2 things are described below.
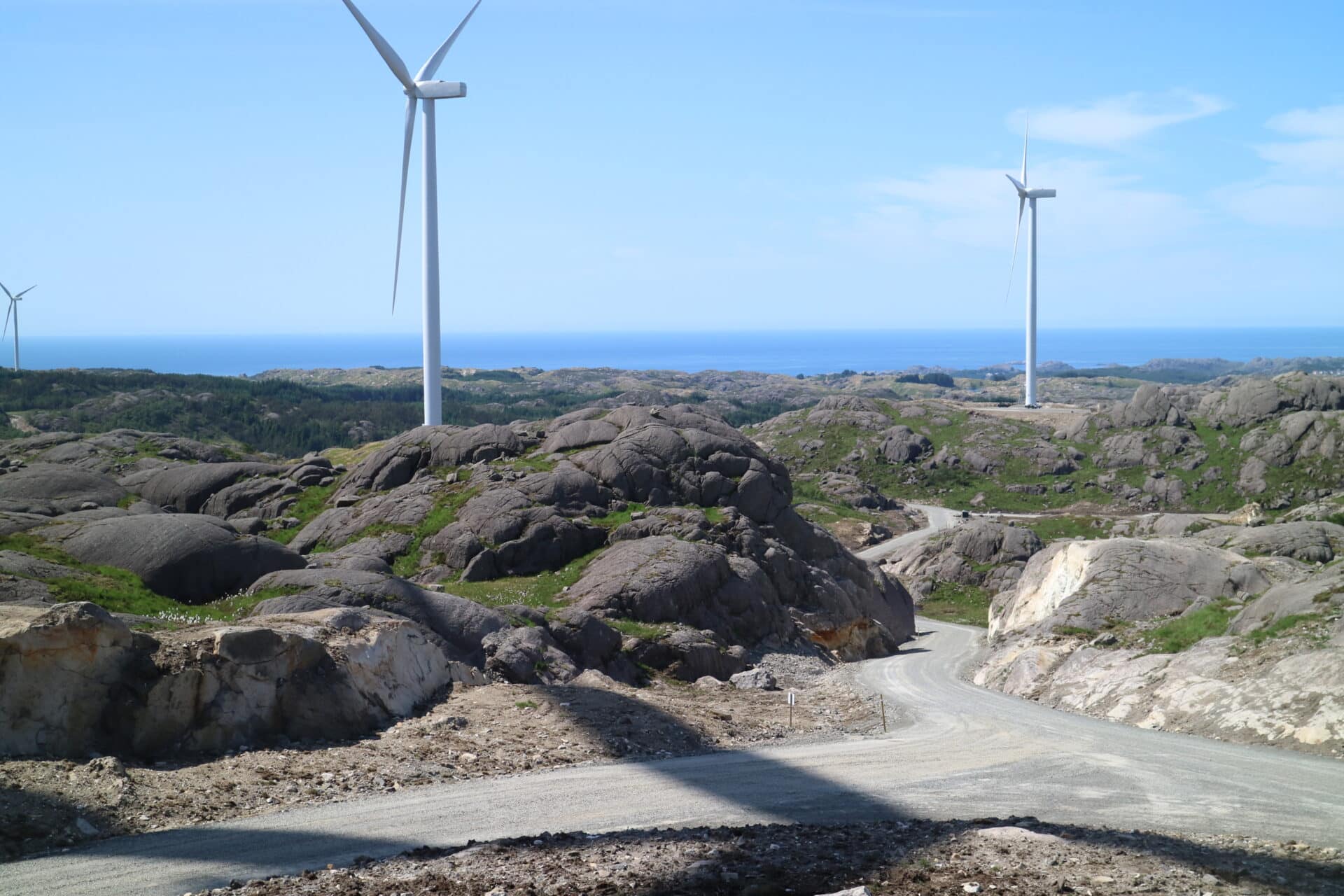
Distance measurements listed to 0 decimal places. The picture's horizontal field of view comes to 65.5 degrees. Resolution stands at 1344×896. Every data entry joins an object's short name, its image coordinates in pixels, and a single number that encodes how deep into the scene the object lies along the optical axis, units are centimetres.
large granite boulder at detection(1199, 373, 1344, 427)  12912
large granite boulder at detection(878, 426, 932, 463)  15438
